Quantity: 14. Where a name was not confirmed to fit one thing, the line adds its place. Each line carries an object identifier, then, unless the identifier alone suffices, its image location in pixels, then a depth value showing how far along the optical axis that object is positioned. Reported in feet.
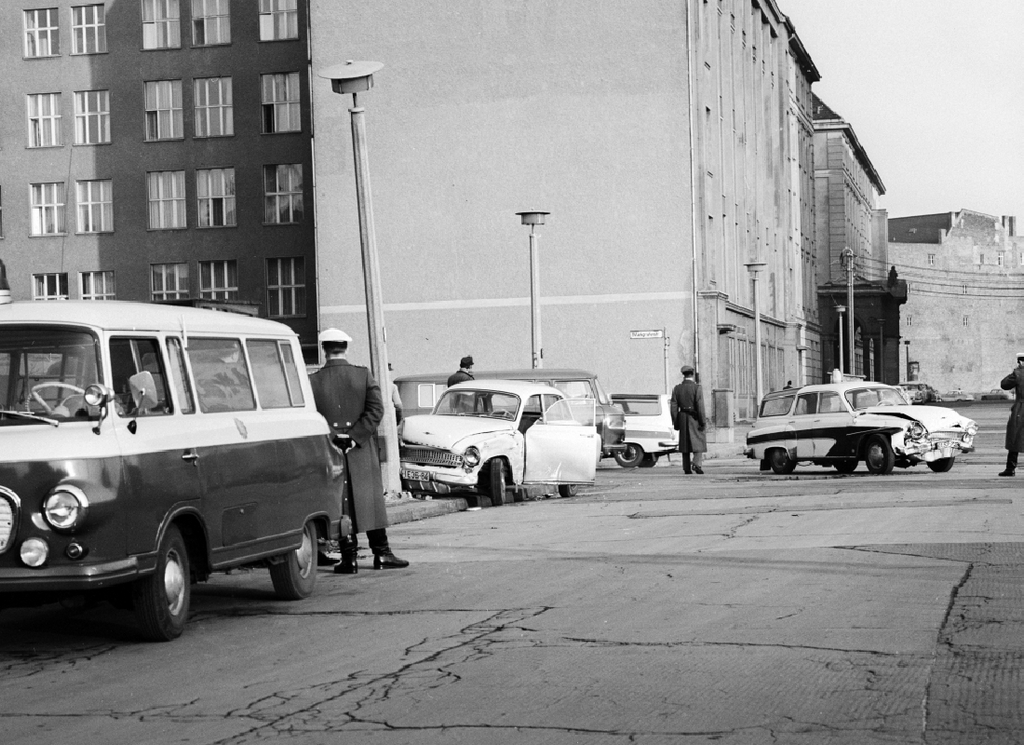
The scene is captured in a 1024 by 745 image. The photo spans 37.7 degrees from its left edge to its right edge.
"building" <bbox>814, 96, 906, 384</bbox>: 294.66
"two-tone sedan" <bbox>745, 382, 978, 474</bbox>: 80.48
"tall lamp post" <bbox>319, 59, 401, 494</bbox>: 63.82
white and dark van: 26.58
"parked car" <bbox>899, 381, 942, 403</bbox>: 240.53
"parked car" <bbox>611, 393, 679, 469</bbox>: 103.14
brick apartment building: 188.24
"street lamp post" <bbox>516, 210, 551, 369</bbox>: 110.63
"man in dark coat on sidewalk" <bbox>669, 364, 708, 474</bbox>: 89.66
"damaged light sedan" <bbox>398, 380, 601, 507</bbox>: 67.15
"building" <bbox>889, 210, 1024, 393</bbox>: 385.50
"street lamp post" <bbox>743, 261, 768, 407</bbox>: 159.17
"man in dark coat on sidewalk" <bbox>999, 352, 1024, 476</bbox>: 73.26
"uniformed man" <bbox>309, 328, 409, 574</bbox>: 40.19
